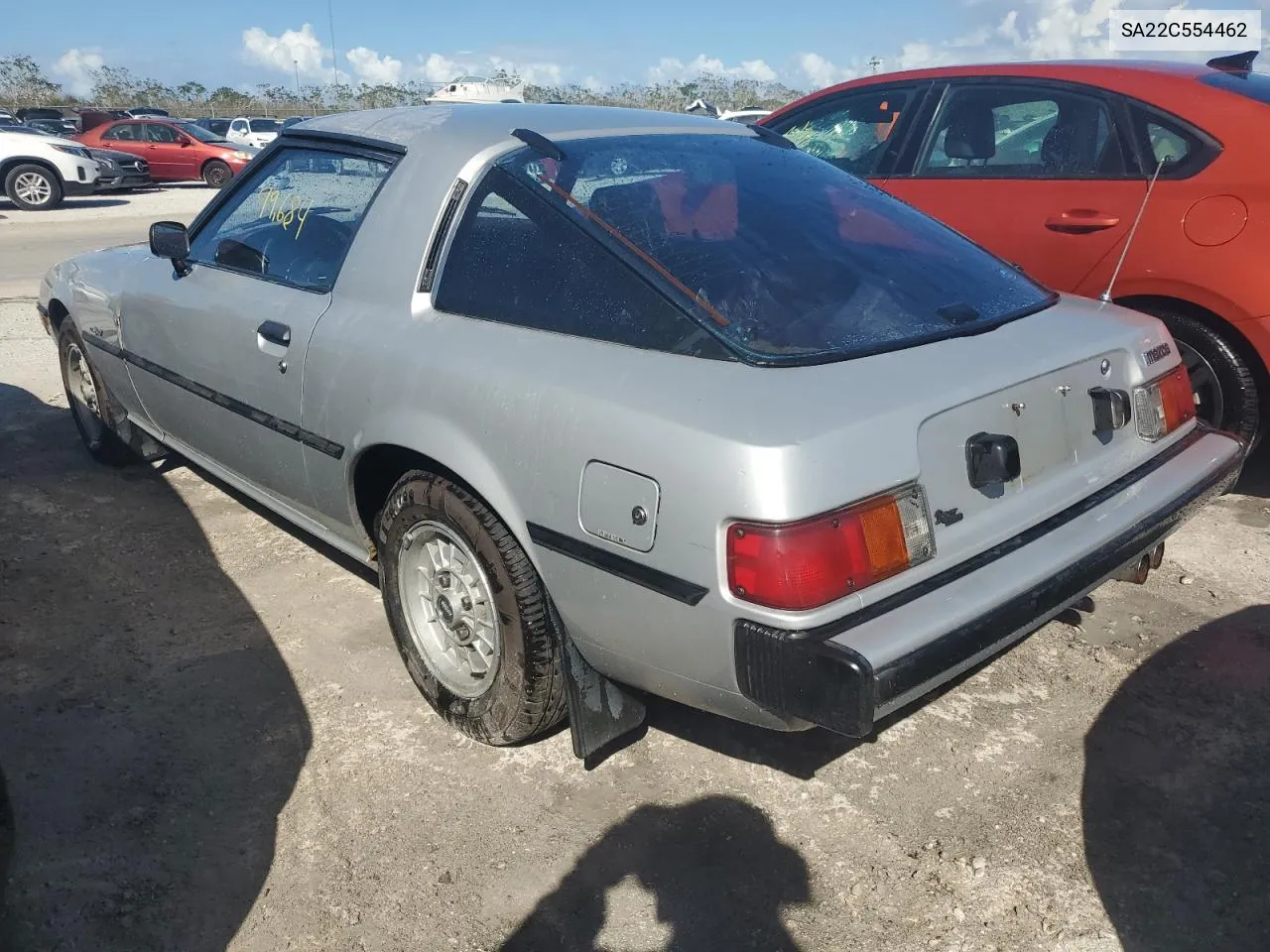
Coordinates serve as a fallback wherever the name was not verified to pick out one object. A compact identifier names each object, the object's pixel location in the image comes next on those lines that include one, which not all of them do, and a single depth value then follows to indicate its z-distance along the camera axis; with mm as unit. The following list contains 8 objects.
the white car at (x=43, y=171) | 16344
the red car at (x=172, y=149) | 21266
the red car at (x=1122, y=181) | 3867
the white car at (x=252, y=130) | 26841
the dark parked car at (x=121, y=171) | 17641
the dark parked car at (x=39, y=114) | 30156
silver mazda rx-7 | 1942
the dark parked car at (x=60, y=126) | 24836
